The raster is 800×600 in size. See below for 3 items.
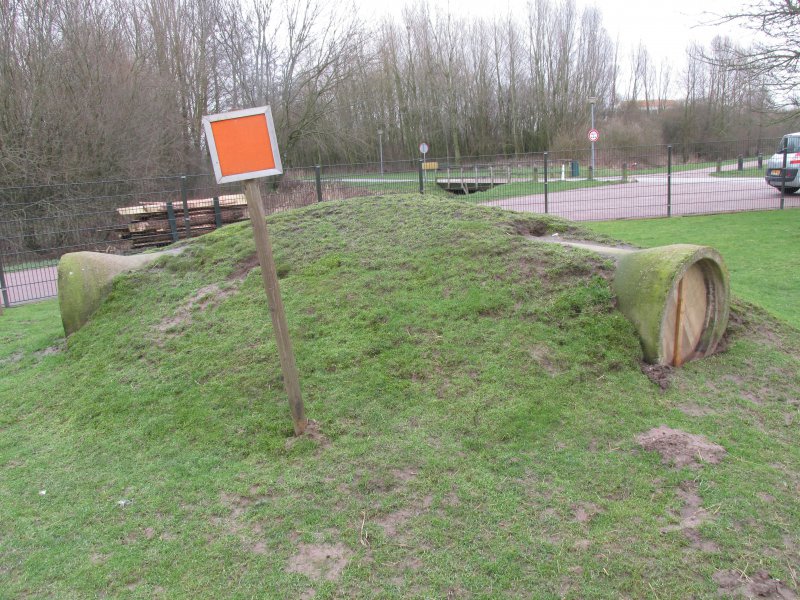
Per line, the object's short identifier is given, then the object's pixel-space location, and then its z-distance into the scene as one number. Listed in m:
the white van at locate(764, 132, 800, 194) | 18.24
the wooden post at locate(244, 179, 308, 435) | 3.45
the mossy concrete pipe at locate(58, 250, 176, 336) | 5.86
